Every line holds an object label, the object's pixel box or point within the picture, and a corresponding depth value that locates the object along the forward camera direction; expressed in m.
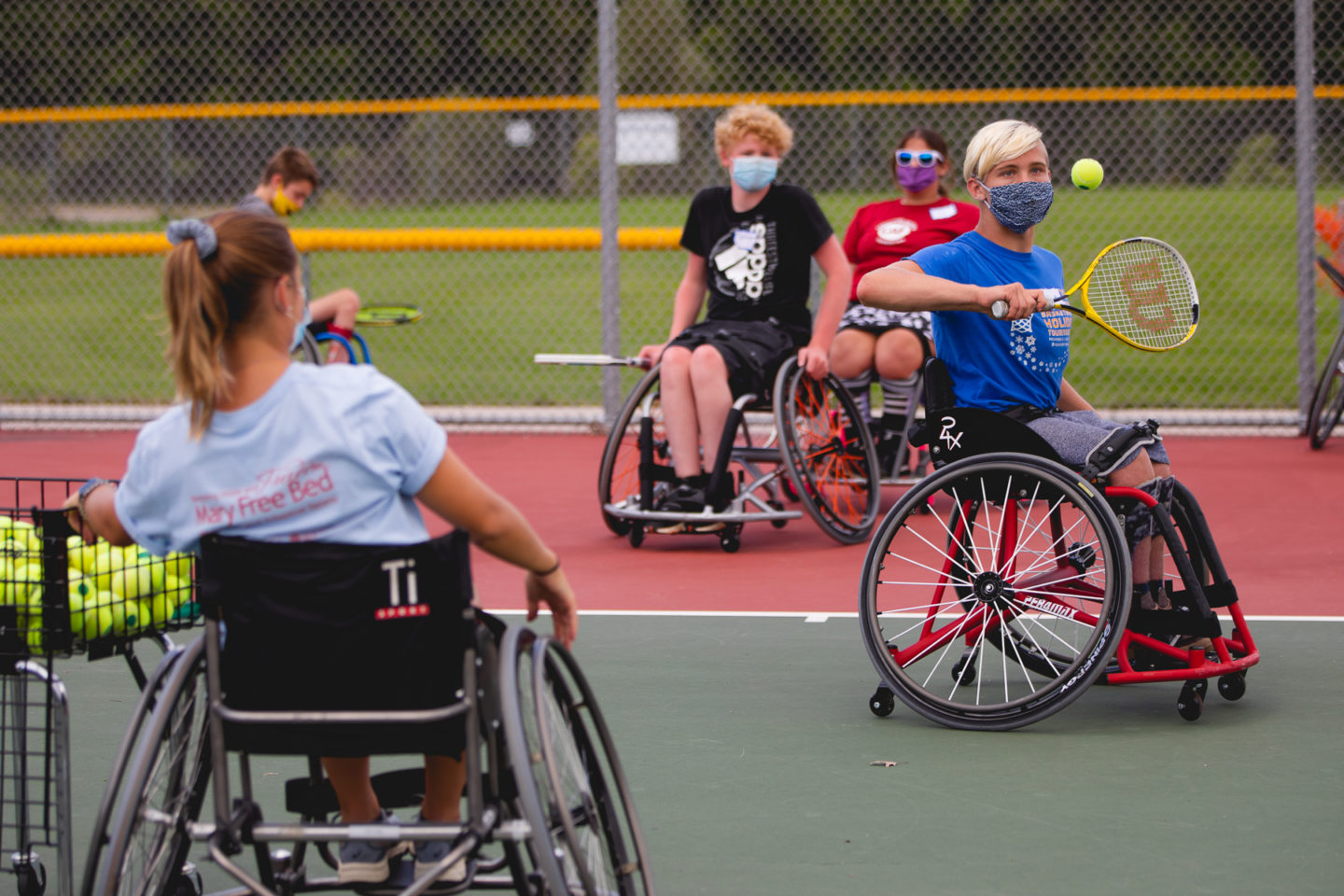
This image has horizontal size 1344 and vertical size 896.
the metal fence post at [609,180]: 17.87
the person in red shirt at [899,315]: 13.99
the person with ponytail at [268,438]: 4.90
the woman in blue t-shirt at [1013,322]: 8.16
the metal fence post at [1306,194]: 16.73
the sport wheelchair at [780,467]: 12.34
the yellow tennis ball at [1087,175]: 8.40
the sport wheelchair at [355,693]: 4.84
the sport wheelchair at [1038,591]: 7.80
